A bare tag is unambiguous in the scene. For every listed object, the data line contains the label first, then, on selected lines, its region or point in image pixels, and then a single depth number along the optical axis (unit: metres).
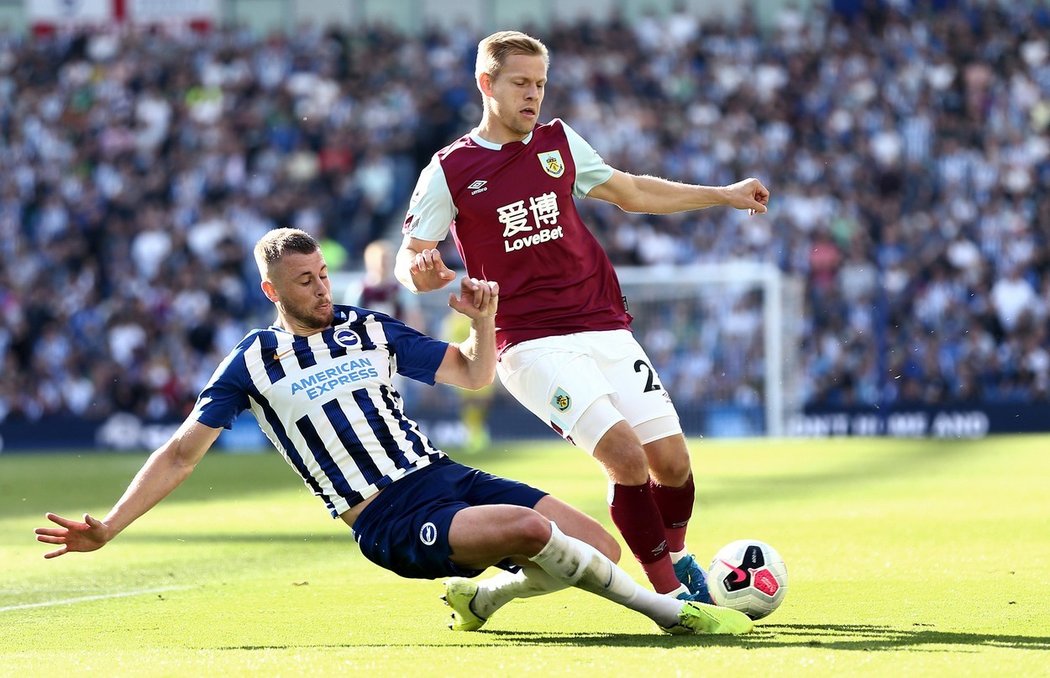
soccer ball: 13.39
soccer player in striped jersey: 12.23
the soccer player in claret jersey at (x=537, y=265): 14.07
